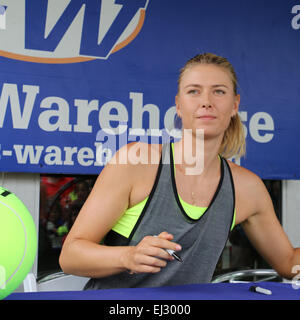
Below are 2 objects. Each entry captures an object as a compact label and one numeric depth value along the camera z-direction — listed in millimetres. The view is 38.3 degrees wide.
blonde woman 1053
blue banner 1926
